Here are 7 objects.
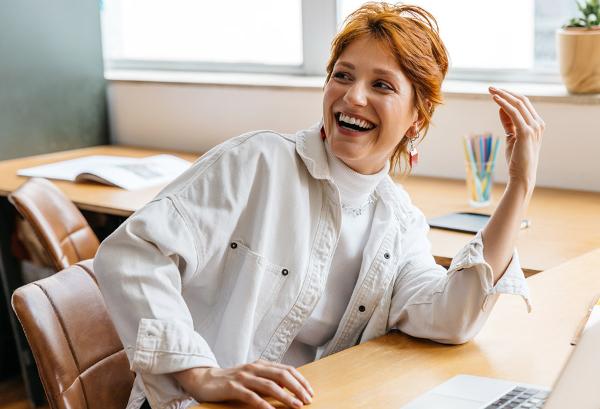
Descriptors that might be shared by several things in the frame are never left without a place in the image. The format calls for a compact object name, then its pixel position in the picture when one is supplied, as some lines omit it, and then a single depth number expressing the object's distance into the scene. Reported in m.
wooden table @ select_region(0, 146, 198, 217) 2.58
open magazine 2.83
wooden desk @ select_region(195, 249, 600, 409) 1.28
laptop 0.96
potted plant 2.52
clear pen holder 2.48
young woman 1.41
